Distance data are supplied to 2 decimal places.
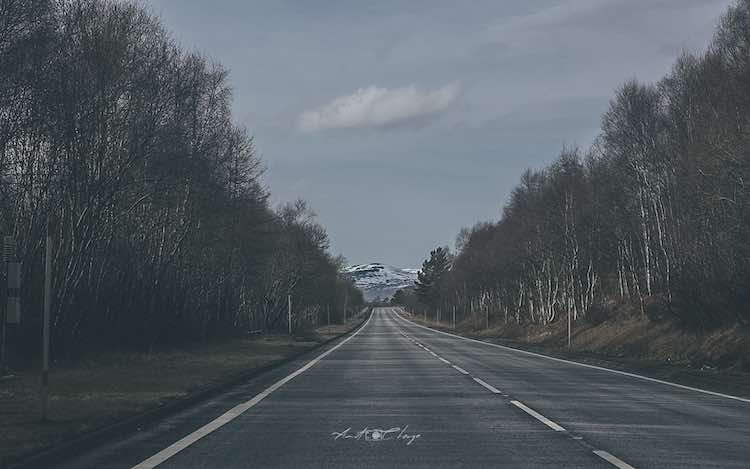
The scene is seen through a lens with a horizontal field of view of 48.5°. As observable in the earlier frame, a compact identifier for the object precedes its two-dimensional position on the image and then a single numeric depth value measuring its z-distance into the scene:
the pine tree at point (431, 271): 190.36
